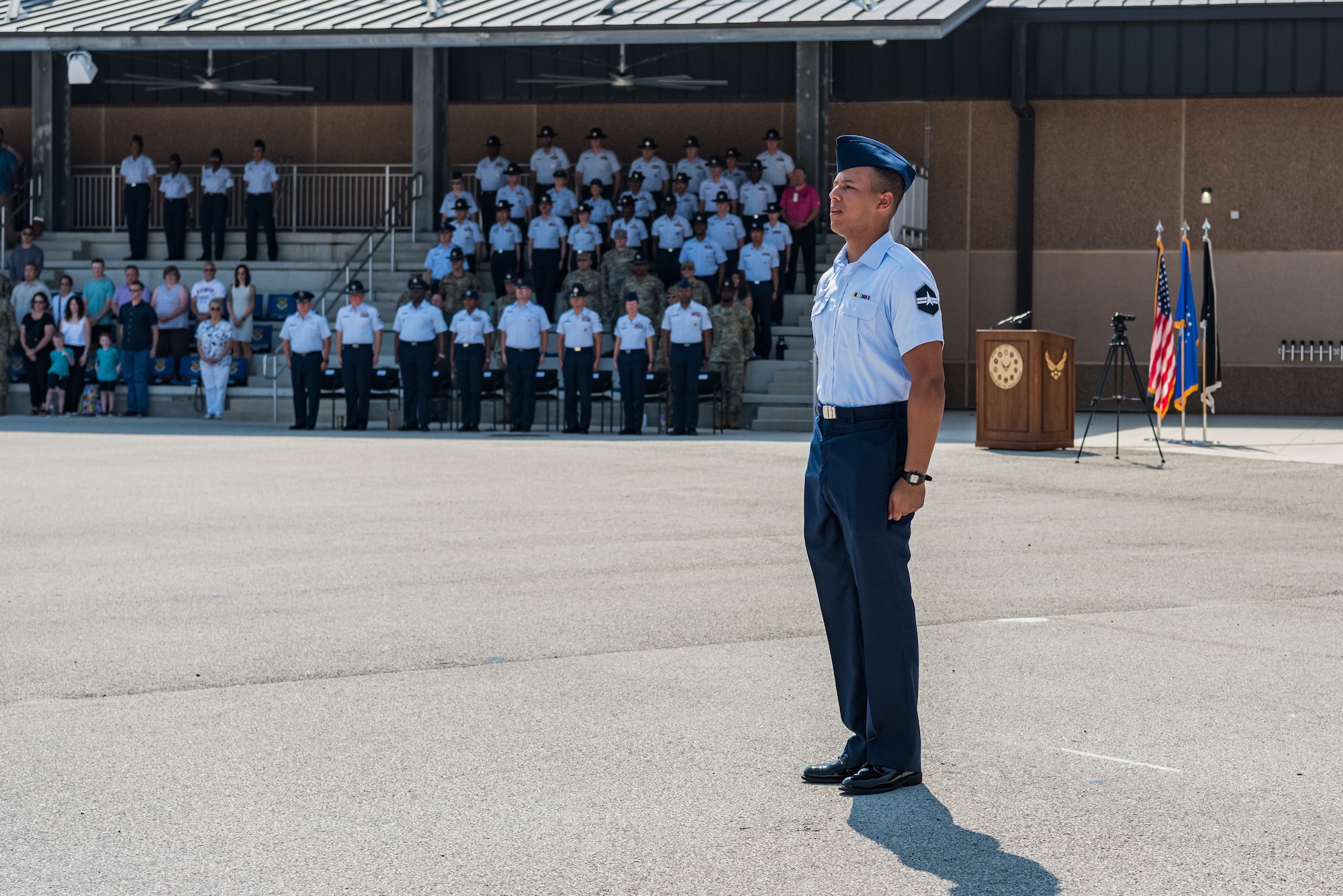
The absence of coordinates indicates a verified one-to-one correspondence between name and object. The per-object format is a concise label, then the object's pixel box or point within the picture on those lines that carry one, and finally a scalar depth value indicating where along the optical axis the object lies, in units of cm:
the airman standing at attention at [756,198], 2412
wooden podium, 1741
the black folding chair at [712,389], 2083
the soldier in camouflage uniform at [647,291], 2166
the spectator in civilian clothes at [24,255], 2594
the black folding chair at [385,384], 2170
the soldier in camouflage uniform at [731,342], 2103
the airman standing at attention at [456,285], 2284
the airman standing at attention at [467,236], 2472
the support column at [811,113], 2592
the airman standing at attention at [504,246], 2420
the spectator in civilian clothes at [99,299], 2395
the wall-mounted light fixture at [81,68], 2422
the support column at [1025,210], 2608
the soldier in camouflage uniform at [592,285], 2216
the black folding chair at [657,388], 2117
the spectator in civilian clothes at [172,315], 2400
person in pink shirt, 2361
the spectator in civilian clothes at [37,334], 2352
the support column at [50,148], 2917
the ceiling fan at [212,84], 2902
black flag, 2006
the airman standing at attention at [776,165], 2509
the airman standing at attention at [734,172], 2450
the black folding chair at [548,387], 2120
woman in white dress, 2398
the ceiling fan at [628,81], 2717
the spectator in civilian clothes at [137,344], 2325
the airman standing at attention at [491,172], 2608
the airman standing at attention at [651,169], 2517
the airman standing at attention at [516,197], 2503
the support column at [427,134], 2781
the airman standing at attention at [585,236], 2375
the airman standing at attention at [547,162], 2620
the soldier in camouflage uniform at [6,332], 2373
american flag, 1845
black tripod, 1647
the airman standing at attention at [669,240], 2338
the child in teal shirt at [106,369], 2328
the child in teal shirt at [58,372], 2347
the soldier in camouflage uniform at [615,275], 2259
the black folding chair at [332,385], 2203
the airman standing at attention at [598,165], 2580
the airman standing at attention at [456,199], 2531
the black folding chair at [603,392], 2094
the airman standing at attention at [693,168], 2495
